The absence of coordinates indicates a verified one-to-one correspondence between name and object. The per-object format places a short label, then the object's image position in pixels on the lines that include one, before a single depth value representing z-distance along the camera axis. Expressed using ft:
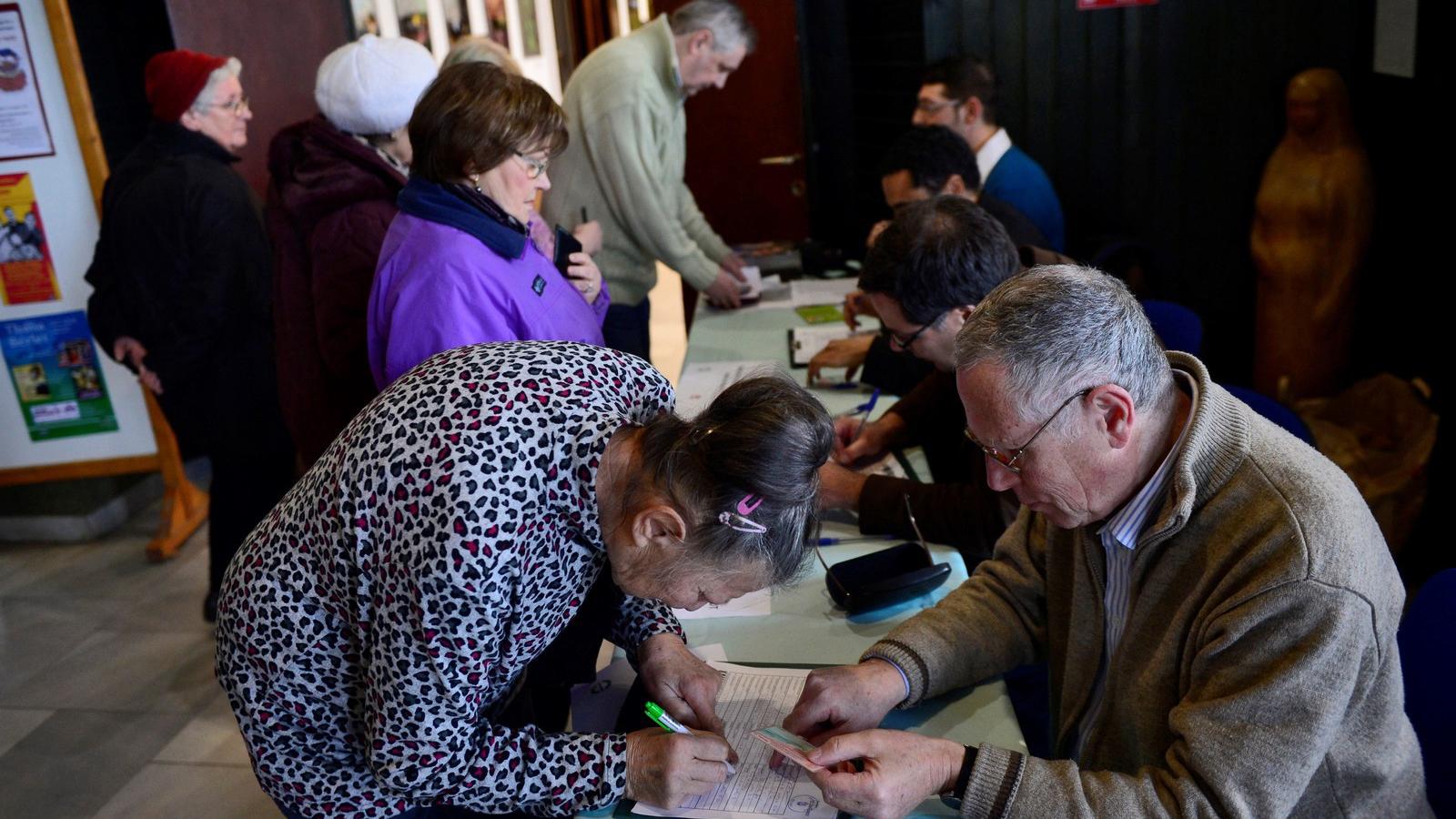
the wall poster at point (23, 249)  13.38
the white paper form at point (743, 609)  6.43
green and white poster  13.93
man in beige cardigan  4.11
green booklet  12.68
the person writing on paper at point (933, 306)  6.98
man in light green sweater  12.46
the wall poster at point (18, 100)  12.82
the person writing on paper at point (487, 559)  4.26
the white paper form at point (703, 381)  9.97
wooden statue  13.01
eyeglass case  6.21
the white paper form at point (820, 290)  13.61
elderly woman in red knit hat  10.94
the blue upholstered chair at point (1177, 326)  9.20
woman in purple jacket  6.94
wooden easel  14.24
